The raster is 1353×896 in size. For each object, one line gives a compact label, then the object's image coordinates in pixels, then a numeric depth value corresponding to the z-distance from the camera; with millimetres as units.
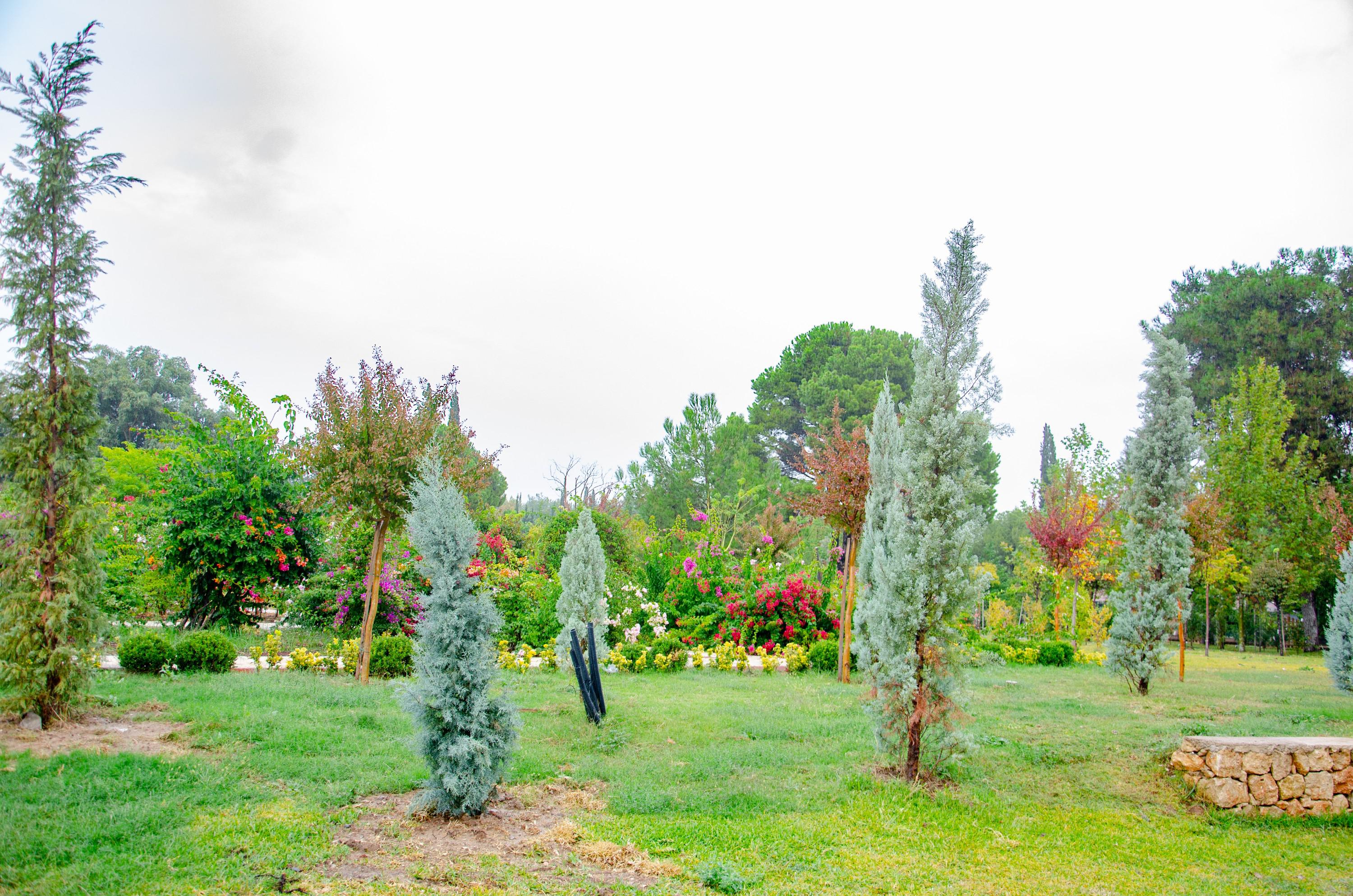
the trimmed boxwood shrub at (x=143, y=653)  8609
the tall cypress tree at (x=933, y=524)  5613
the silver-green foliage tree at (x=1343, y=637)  10641
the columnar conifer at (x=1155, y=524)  9961
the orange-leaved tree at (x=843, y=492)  10430
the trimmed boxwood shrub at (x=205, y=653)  8961
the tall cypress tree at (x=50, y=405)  6047
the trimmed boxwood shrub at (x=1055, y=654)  14281
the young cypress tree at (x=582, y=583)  10242
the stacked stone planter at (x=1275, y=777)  5500
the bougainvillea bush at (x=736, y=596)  13281
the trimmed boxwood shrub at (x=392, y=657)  9688
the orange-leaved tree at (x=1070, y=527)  16734
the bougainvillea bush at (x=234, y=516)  11320
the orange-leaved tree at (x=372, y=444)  8531
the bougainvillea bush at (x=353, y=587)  12047
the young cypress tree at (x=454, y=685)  4578
